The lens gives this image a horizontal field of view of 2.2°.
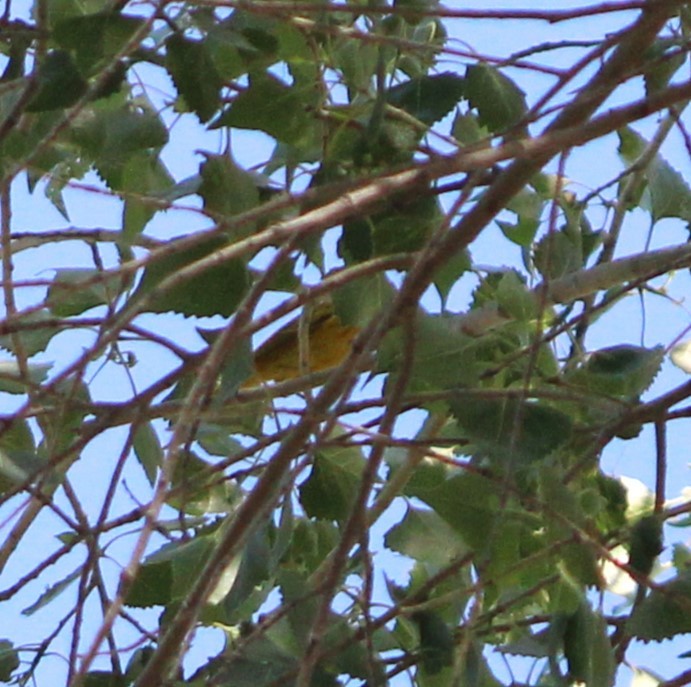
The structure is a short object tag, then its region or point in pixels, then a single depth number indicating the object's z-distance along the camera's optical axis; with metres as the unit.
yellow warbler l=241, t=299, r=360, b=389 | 11.40
